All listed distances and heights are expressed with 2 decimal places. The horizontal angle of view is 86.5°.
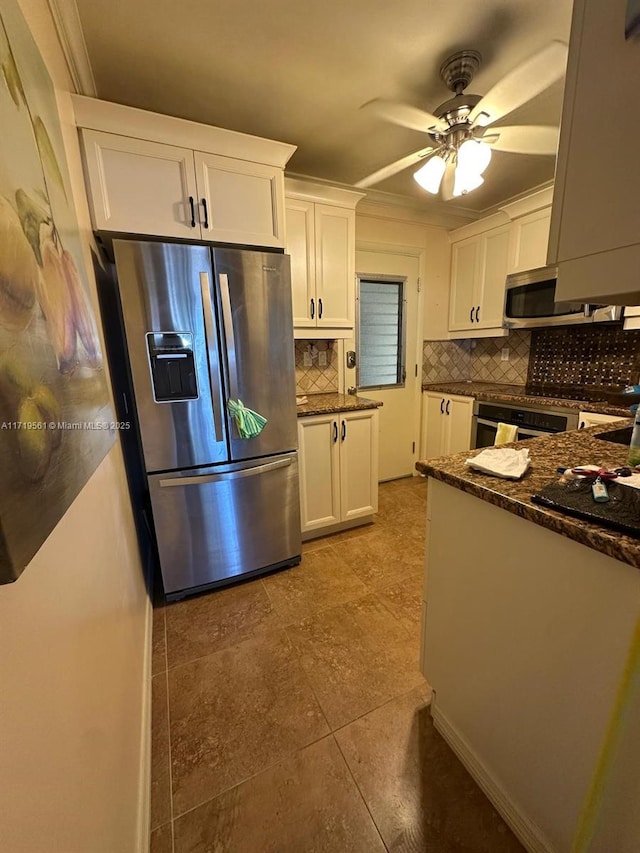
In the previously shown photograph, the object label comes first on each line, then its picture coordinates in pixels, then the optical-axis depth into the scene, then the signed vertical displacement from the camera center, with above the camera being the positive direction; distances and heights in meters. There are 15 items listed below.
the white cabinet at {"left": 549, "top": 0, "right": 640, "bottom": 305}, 0.58 +0.32
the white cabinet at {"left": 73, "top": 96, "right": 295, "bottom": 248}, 1.47 +0.83
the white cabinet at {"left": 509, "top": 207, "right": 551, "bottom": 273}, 2.54 +0.80
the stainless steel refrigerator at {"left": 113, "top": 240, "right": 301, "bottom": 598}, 1.57 -0.21
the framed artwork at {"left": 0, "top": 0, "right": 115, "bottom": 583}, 0.45 +0.05
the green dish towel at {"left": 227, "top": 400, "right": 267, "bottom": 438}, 1.77 -0.34
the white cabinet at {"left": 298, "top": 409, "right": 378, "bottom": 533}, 2.30 -0.80
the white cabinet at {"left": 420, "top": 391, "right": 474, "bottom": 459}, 3.02 -0.69
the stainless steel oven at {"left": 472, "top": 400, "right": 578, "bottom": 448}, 2.33 -0.54
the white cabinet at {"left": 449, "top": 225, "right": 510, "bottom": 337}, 2.90 +0.58
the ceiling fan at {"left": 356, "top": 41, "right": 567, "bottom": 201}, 1.46 +1.07
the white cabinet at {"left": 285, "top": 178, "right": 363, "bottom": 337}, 2.27 +0.66
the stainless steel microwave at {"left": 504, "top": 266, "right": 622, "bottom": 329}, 2.32 +0.28
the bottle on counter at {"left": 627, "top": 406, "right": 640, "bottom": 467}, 1.00 -0.31
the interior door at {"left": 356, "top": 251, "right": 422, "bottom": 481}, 3.17 -0.48
